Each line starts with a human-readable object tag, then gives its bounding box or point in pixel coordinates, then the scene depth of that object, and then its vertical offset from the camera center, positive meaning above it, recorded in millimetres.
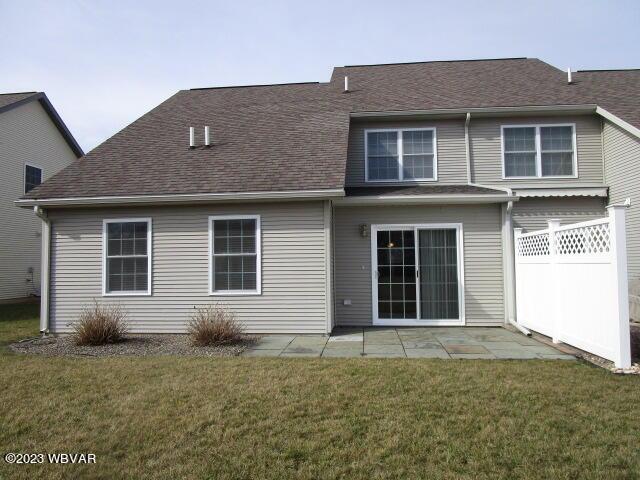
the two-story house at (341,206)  8953 +1214
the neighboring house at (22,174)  15852 +3538
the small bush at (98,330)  7961 -1251
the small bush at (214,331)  7719 -1269
